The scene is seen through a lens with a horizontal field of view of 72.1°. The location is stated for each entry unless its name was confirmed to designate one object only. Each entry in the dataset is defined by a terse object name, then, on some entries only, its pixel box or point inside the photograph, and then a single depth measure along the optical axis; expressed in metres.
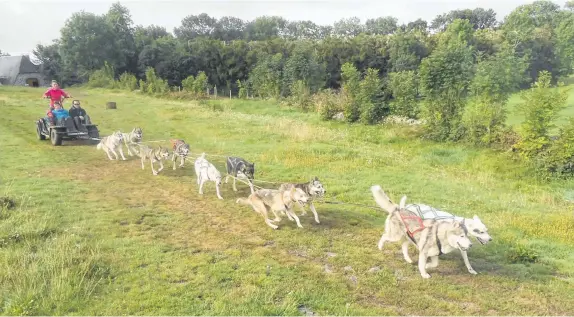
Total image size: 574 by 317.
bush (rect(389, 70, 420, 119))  23.19
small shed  56.50
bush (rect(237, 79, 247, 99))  43.66
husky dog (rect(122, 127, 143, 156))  15.75
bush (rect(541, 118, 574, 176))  13.98
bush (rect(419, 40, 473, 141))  19.08
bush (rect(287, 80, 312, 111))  31.52
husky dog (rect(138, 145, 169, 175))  13.87
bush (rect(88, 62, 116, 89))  48.91
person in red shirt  17.39
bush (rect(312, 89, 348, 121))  26.08
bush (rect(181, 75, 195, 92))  42.03
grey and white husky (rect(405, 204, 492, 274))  6.64
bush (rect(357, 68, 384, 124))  23.75
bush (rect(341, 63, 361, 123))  24.70
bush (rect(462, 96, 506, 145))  17.11
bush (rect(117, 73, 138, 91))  45.36
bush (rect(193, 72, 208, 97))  41.28
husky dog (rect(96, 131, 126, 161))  15.54
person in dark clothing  17.86
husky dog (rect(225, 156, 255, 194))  11.54
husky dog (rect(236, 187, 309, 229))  8.97
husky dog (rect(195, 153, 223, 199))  11.34
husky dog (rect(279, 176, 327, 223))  8.67
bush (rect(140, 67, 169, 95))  40.66
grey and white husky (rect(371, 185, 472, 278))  6.64
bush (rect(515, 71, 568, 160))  14.80
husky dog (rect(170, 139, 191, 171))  13.89
